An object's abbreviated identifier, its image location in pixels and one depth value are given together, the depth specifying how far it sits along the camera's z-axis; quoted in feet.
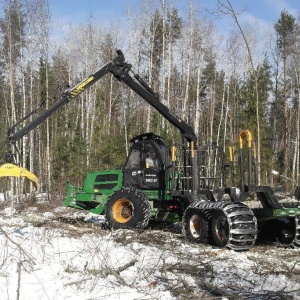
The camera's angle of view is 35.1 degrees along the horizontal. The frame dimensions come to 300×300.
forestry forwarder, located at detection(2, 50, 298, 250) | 31.55
